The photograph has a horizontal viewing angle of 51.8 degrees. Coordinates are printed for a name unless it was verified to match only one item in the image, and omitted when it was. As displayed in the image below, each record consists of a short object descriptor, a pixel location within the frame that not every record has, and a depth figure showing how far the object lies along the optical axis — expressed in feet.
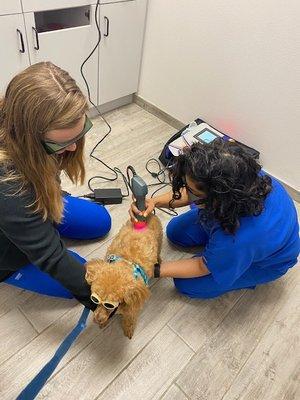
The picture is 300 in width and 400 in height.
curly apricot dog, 2.48
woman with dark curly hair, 2.59
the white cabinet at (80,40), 4.45
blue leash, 2.41
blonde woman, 2.06
